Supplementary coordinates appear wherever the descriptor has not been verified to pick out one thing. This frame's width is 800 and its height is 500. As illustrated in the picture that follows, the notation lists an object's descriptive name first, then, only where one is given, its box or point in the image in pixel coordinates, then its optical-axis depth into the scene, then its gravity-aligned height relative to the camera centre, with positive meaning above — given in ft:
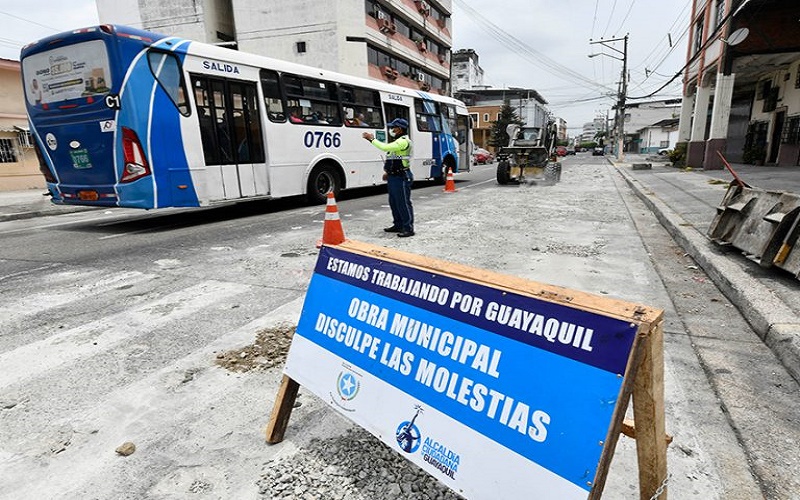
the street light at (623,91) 125.29 +13.40
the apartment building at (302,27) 95.55 +27.74
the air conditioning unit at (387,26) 104.68 +28.57
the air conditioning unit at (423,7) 125.97 +39.45
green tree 204.33 +8.46
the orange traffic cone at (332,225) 18.86 -3.29
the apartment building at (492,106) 238.68 +21.26
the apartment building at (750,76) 53.52 +9.31
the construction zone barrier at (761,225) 13.57 -3.12
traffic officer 22.24 -1.45
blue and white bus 23.62 +1.97
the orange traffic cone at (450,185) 47.80 -4.38
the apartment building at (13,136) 57.98 +2.79
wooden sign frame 4.18 -2.32
